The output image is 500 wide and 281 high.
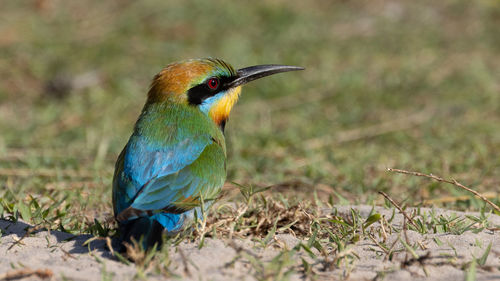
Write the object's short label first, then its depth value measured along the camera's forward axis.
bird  5.00
